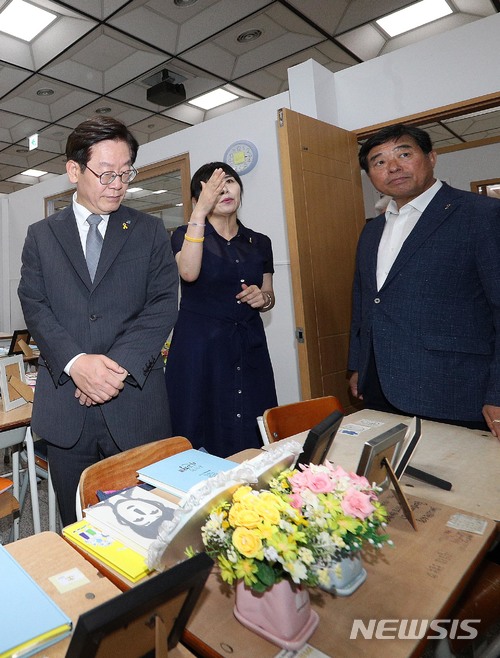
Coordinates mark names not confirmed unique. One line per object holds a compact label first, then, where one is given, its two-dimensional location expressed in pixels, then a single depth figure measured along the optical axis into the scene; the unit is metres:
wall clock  3.59
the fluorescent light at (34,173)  7.47
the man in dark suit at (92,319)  1.35
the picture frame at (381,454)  0.83
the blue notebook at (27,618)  0.62
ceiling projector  4.52
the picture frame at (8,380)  2.16
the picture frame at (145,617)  0.45
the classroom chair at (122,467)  1.17
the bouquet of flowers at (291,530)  0.59
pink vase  0.63
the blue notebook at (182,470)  1.10
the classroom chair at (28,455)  1.91
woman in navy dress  1.96
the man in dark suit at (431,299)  1.60
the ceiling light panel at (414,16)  3.59
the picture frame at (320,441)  0.81
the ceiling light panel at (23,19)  3.32
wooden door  2.54
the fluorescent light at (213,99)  4.99
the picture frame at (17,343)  3.61
